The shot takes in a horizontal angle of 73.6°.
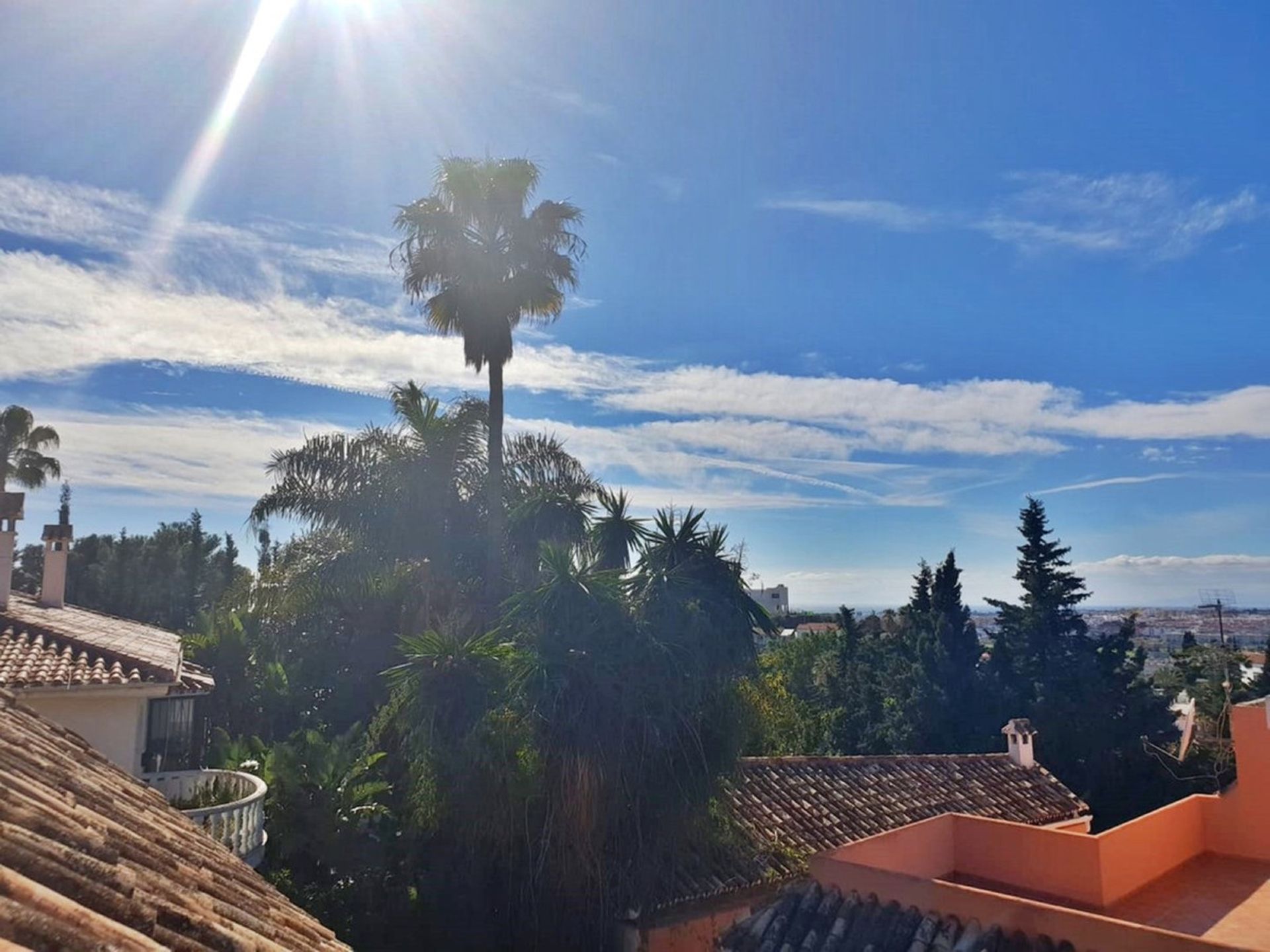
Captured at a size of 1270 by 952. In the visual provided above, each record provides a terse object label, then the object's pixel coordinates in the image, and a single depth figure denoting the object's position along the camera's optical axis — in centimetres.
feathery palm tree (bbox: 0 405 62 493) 3170
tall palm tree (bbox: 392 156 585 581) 1509
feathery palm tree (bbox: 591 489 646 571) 1110
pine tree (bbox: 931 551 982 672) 3122
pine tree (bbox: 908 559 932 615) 3519
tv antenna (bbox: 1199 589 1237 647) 1608
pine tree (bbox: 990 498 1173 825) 2720
